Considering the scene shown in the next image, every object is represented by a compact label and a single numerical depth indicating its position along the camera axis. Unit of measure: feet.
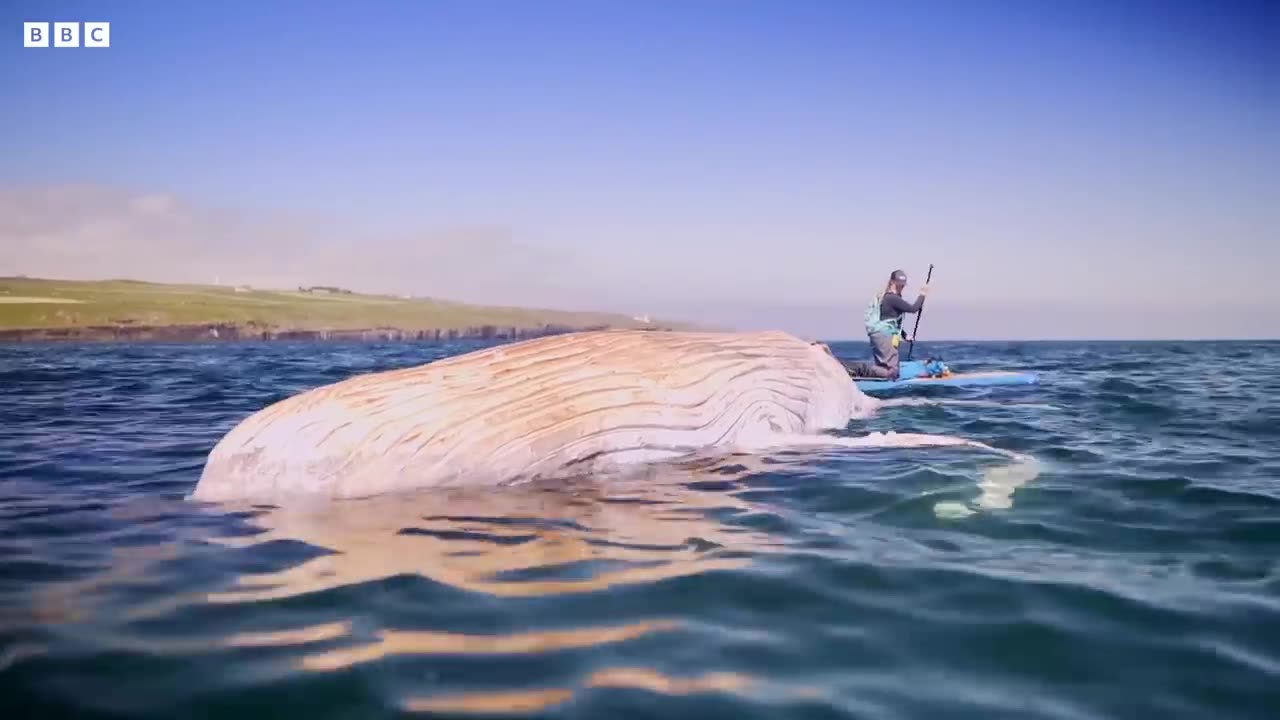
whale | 18.11
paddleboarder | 55.16
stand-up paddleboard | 54.13
